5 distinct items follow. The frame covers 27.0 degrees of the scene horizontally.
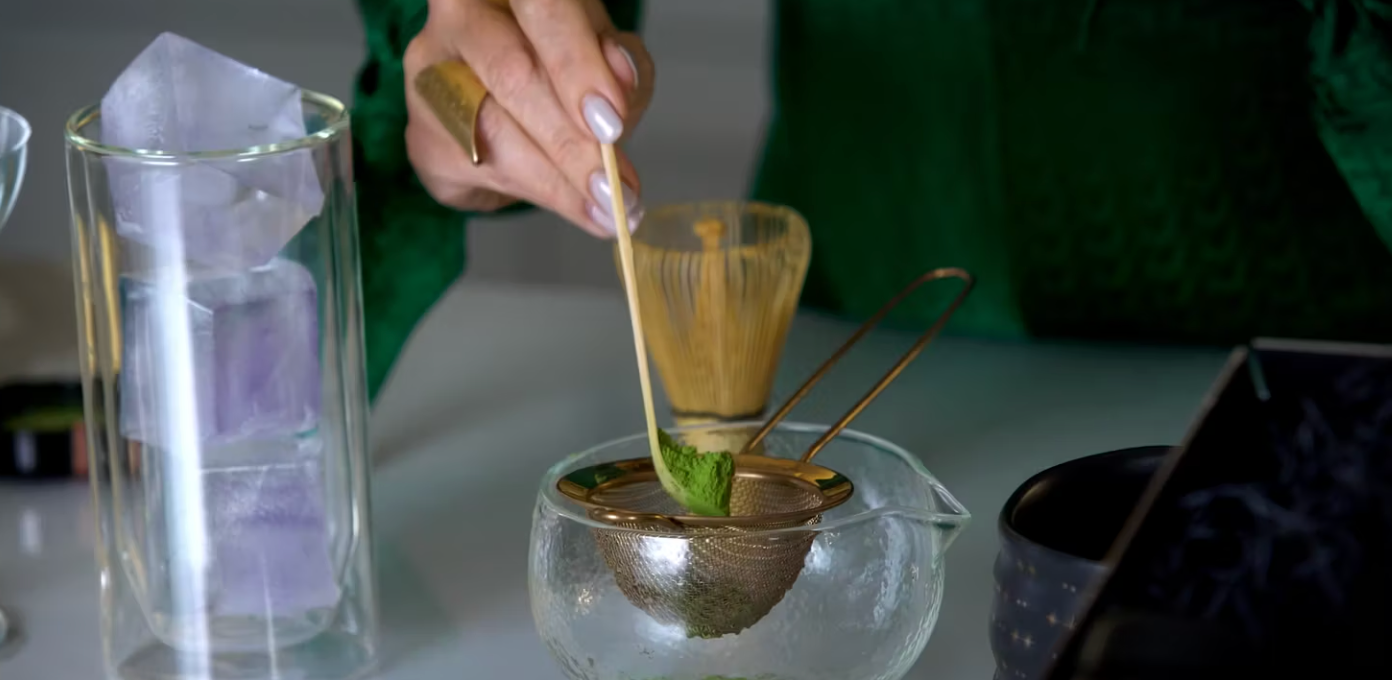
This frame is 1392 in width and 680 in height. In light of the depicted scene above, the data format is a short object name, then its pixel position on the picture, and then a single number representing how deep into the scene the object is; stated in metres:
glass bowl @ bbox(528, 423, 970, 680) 0.79
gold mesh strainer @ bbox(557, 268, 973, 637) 0.77
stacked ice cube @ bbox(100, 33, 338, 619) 0.79
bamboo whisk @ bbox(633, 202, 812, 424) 0.93
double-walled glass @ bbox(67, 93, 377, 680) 0.79
